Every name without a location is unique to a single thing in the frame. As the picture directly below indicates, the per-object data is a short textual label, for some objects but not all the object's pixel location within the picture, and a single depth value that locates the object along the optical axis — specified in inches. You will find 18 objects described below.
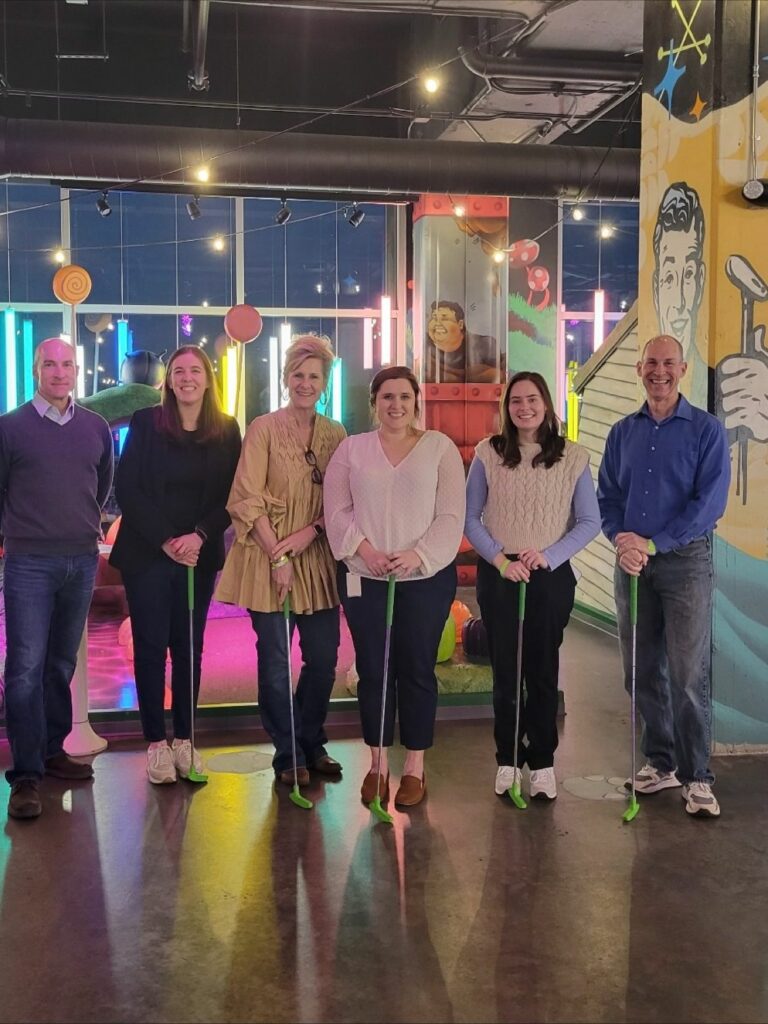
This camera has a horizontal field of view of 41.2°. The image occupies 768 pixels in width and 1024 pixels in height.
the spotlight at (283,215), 371.6
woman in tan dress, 141.9
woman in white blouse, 135.8
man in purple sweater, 141.4
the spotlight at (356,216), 390.3
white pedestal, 166.7
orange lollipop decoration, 333.7
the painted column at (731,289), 161.3
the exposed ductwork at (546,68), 280.4
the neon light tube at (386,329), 433.4
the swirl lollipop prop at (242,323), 331.3
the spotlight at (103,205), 335.9
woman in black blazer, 144.5
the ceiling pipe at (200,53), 249.0
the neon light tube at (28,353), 435.5
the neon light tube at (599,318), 410.6
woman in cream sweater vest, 138.6
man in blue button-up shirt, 138.1
